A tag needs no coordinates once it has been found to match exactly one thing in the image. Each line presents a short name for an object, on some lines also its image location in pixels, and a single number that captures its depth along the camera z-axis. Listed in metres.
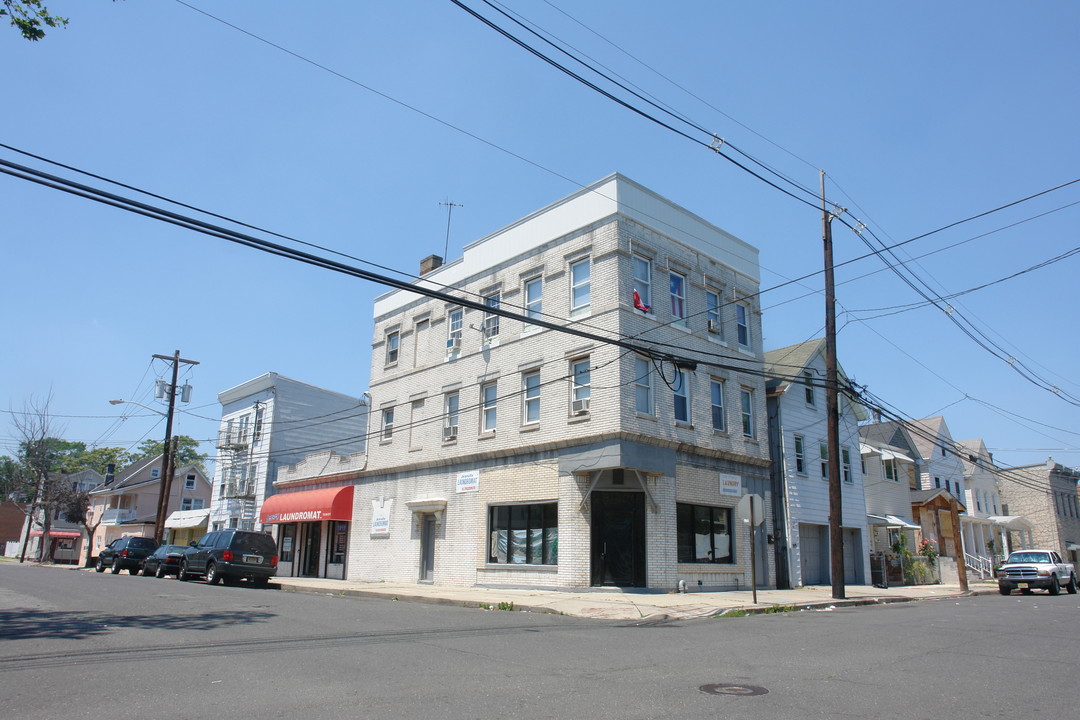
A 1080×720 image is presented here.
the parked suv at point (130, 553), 33.50
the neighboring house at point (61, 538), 62.88
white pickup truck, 25.75
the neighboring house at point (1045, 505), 54.50
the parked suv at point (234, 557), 23.84
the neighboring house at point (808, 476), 26.53
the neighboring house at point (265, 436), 37.56
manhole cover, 6.92
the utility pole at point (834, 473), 20.44
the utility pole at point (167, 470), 36.41
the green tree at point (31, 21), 10.51
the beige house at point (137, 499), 57.91
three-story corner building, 21.25
